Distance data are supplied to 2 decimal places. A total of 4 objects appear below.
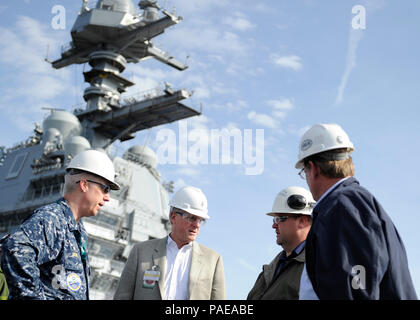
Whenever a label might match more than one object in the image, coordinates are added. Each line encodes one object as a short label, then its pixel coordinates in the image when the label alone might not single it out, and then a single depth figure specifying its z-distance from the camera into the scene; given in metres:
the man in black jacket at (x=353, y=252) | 2.83
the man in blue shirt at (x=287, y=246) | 4.90
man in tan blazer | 5.35
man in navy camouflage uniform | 3.65
